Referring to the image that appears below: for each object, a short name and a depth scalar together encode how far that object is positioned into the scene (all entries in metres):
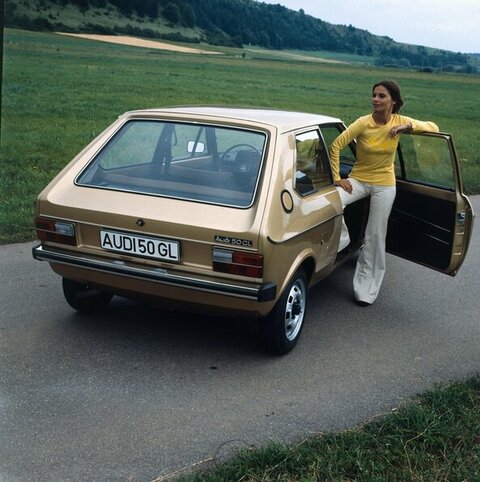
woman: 5.05
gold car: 3.74
